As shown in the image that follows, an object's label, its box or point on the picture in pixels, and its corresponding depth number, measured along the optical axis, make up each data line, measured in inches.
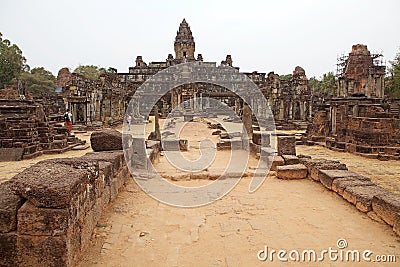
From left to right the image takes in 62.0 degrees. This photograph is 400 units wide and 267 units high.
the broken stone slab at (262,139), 441.1
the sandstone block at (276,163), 348.8
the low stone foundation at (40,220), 122.8
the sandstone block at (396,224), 179.7
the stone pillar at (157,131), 600.6
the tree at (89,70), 2615.7
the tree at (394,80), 1469.5
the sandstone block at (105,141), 290.5
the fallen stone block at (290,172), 318.7
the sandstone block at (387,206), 186.4
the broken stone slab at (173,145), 528.7
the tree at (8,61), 1781.5
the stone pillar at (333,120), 668.1
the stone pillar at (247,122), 576.1
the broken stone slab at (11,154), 481.4
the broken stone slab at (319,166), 301.7
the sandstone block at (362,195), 214.4
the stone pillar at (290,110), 1142.6
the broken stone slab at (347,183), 248.8
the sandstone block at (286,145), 397.7
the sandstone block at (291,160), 355.6
